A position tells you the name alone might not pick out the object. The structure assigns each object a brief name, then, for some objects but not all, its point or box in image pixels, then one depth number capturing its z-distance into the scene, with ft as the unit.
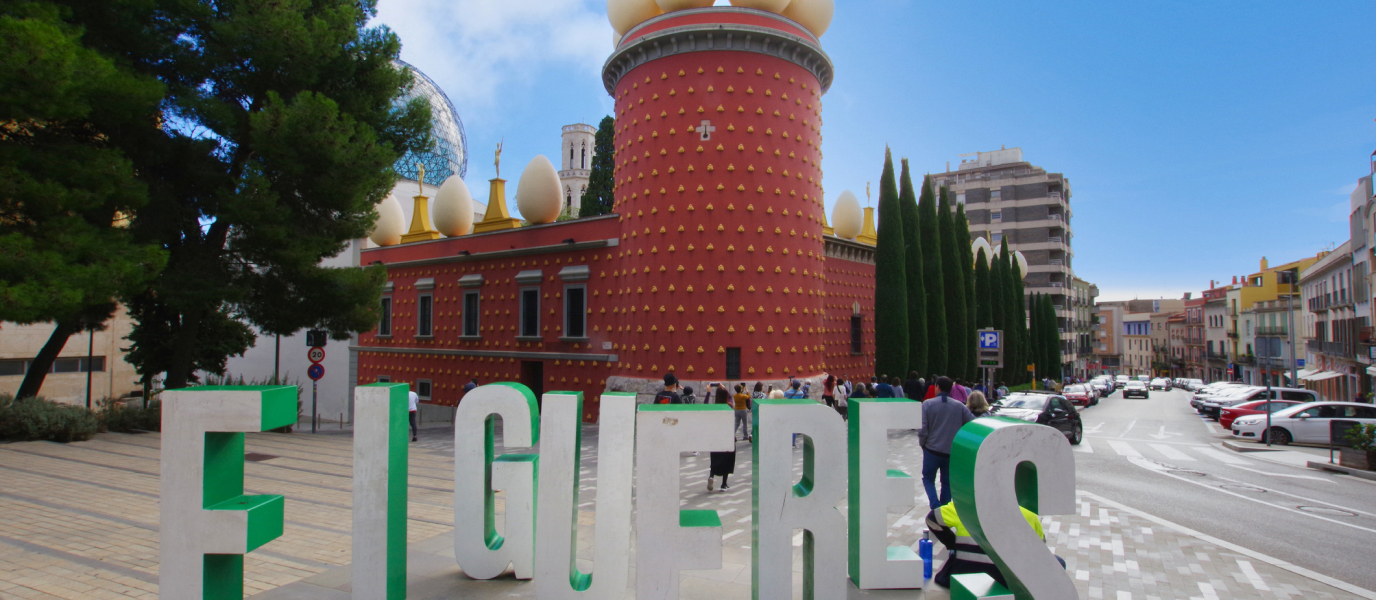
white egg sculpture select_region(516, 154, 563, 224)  76.54
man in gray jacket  25.22
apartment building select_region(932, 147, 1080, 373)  200.44
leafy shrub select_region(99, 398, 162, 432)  49.20
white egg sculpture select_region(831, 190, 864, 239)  87.45
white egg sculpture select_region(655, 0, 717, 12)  63.67
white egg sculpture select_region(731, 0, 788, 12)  63.36
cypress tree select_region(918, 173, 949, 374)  90.68
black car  54.85
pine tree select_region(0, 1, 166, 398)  34.42
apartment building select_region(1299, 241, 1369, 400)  110.63
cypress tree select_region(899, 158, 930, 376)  86.99
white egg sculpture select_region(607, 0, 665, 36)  66.80
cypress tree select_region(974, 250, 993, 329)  113.70
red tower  61.11
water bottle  20.68
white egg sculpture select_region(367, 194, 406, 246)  94.79
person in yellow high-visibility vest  15.88
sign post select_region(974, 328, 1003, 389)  64.23
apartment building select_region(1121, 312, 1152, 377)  345.10
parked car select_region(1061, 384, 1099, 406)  105.40
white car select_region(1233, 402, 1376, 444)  60.64
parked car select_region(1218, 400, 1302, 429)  72.54
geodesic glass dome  157.28
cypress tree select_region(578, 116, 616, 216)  141.69
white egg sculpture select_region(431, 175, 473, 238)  85.66
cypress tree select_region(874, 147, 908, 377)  83.10
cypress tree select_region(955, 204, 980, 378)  100.11
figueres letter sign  14.10
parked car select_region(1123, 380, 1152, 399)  143.33
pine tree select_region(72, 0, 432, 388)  46.37
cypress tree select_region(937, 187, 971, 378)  96.84
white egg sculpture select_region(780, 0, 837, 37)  67.31
